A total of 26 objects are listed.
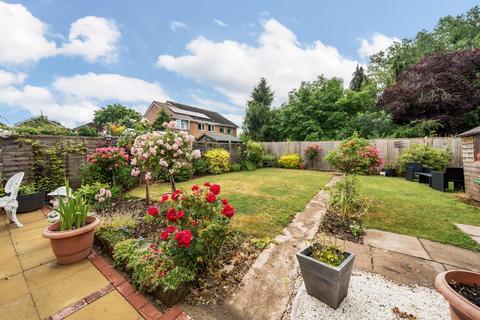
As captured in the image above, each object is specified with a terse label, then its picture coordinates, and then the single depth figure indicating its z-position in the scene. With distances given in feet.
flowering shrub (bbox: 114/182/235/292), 5.60
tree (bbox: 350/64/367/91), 66.69
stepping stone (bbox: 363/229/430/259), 7.82
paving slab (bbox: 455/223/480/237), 9.47
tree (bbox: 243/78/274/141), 63.52
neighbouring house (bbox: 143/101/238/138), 67.51
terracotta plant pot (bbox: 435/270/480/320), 3.13
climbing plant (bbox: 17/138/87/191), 16.01
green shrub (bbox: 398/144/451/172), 24.98
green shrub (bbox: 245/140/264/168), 38.29
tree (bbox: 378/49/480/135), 34.71
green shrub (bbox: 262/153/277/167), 41.70
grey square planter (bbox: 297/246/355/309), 4.83
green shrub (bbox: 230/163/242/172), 34.92
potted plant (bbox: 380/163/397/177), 28.89
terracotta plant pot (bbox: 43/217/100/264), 7.04
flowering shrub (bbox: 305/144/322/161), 37.91
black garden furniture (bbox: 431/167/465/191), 18.38
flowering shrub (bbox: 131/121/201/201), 11.03
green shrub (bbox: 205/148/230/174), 30.94
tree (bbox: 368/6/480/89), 46.24
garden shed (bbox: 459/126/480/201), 14.75
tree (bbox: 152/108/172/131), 56.16
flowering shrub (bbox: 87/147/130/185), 16.12
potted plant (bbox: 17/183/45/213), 13.19
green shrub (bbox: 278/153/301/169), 39.42
